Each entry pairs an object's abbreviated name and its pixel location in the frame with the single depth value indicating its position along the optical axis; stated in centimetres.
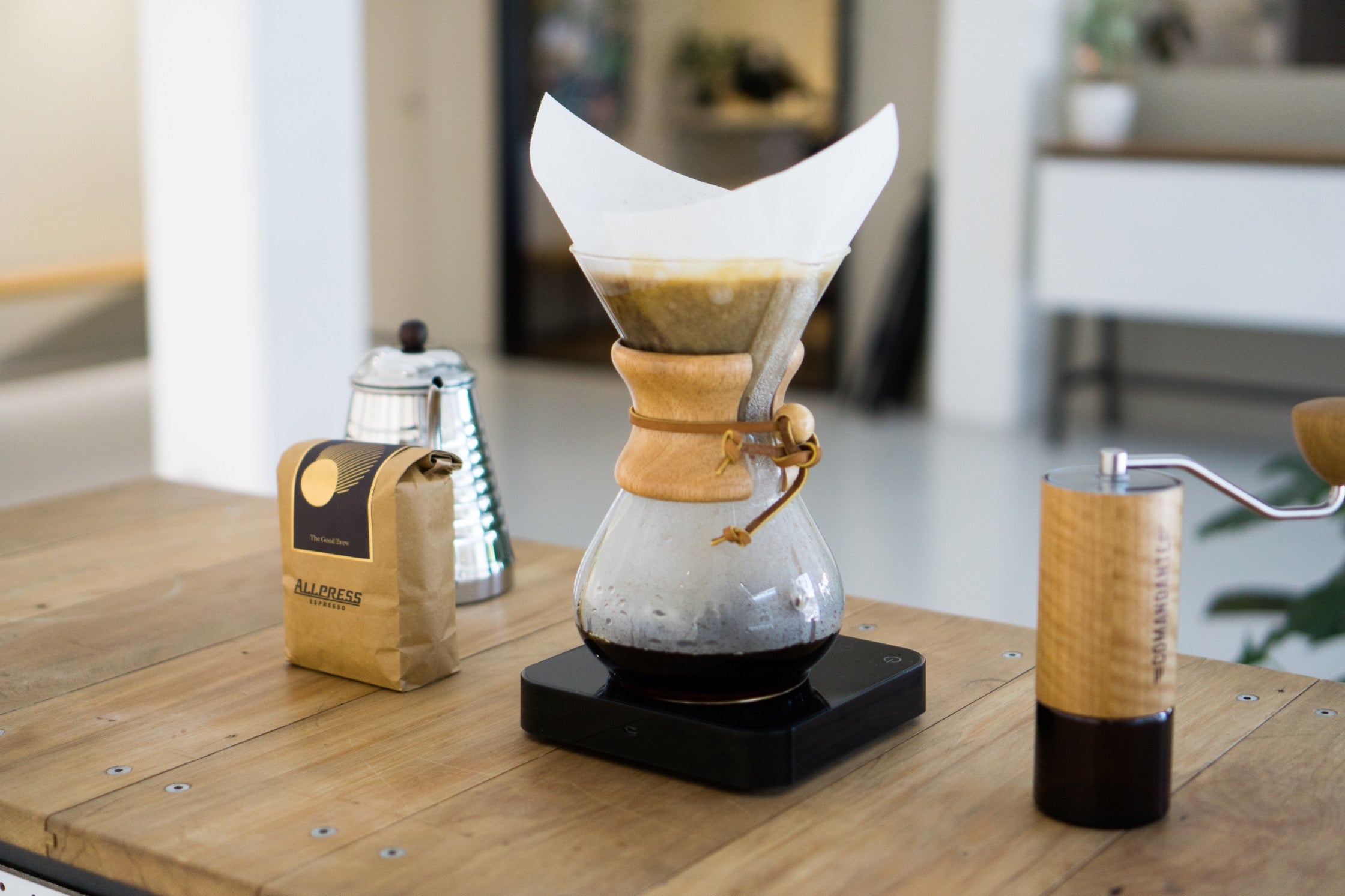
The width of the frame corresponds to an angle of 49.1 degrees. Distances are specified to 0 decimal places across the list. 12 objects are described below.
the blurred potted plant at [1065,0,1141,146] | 492
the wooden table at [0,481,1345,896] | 76
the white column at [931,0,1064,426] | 512
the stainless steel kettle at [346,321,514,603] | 121
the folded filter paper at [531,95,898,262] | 82
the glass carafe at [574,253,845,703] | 85
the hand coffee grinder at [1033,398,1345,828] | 78
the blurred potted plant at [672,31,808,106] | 668
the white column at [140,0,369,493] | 303
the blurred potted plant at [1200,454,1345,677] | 178
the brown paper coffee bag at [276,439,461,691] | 100
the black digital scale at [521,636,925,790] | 85
